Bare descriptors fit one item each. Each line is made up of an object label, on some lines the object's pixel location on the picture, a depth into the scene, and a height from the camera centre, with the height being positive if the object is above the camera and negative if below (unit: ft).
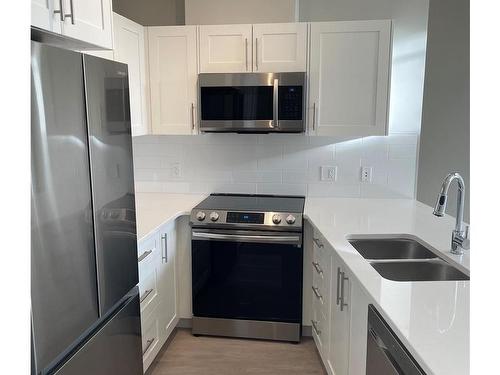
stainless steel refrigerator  3.81 -0.98
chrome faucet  5.40 -1.19
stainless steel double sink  5.81 -2.08
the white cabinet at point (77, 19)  4.26 +1.29
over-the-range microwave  8.73 +0.60
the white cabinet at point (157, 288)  7.27 -3.19
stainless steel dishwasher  3.69 -2.28
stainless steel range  8.71 -3.13
